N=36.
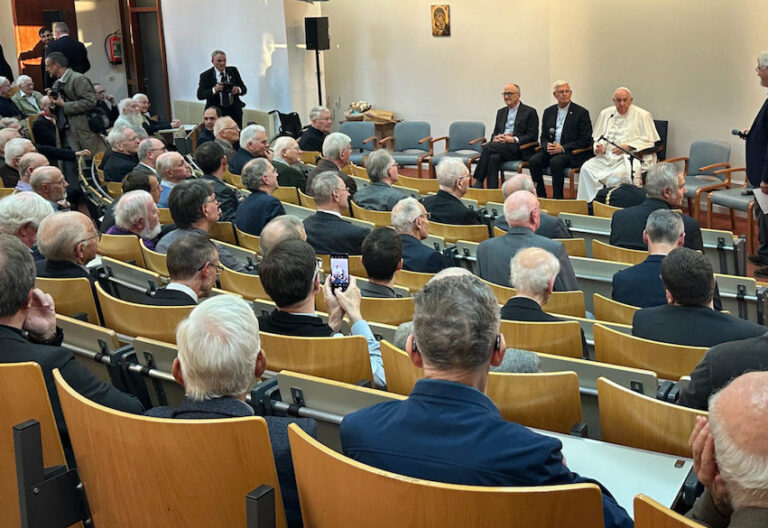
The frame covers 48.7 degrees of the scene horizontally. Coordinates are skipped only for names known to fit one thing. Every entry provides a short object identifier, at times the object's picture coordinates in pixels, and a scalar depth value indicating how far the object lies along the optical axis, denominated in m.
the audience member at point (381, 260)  4.06
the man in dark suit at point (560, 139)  9.72
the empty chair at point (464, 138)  10.91
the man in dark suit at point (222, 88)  11.55
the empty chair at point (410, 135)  11.37
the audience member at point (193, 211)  5.12
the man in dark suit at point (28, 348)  2.78
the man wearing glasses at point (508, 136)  10.09
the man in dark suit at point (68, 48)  11.14
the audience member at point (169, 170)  6.71
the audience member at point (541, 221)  5.80
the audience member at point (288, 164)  8.05
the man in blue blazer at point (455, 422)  1.90
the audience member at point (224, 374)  2.26
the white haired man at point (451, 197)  6.40
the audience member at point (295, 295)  3.35
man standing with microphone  7.07
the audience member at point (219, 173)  6.71
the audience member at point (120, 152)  7.97
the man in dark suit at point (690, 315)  3.49
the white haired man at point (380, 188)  6.96
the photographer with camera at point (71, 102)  9.82
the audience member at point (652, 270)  4.40
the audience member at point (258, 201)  6.04
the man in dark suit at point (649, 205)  5.69
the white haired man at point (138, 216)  5.27
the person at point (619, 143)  9.33
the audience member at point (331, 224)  5.44
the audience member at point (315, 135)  10.06
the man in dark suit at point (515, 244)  4.78
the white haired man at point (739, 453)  1.64
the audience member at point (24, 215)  4.73
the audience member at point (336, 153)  7.75
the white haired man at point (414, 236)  4.94
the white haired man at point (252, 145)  8.22
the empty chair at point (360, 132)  11.47
